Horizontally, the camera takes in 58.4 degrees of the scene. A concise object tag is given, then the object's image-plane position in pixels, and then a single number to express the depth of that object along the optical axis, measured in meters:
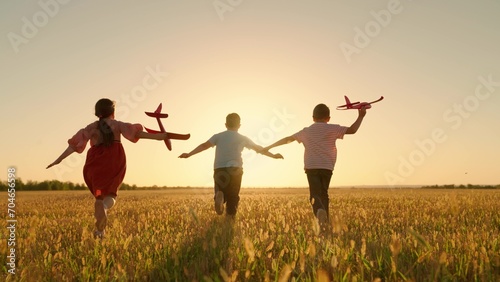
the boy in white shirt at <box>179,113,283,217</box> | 8.63
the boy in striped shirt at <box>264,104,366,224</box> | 7.77
